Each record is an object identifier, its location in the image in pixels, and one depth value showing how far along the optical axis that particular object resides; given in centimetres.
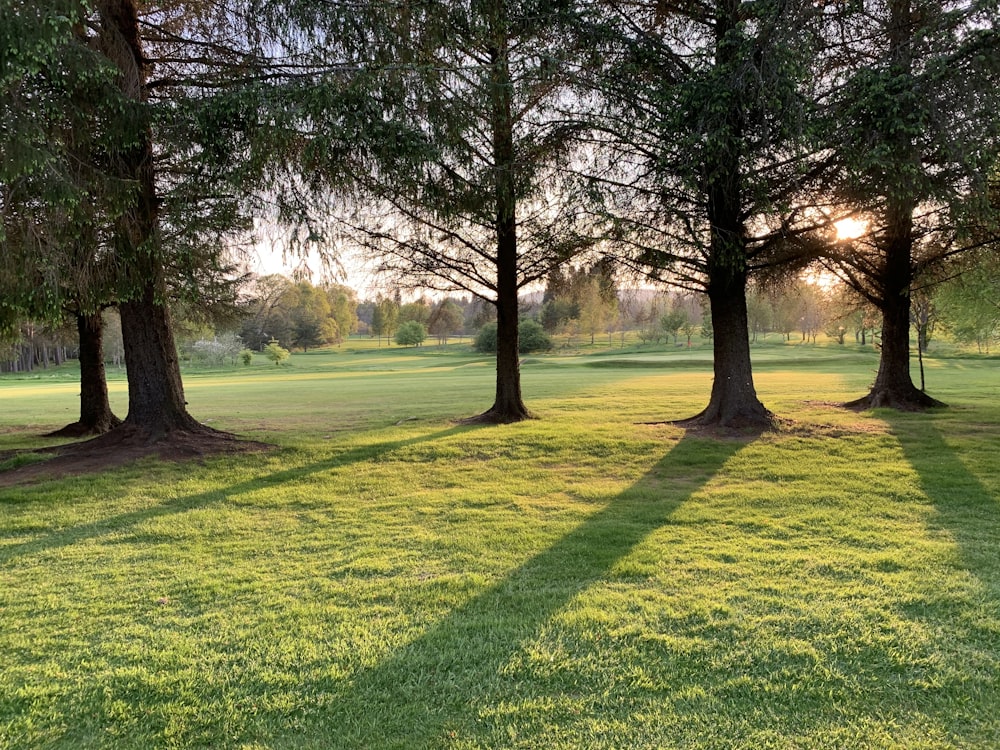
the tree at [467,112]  721
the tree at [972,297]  1271
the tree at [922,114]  643
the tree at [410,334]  7398
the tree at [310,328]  7825
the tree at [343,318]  7097
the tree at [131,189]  598
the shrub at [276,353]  6200
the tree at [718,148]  711
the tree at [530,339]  5725
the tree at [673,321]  5653
